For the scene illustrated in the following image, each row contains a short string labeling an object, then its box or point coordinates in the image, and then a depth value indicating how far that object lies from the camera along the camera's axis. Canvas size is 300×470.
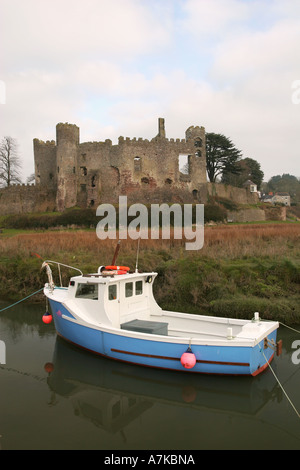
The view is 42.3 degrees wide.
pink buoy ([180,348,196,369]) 8.62
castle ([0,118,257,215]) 40.31
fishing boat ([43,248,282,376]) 8.76
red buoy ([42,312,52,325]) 12.12
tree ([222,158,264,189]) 61.00
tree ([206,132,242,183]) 47.06
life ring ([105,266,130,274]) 10.95
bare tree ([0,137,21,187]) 47.53
